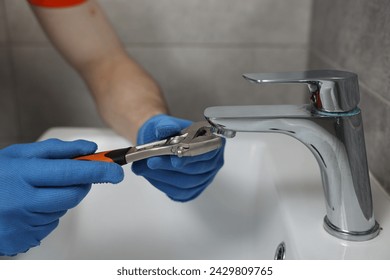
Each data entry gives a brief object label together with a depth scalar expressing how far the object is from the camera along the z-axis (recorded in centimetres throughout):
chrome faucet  39
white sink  56
